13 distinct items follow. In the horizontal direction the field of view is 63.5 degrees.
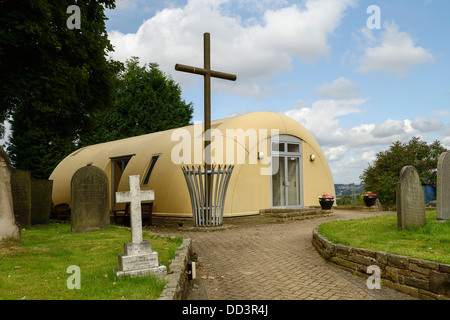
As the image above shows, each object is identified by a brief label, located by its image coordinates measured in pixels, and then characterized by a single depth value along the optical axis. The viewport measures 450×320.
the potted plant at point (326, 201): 15.82
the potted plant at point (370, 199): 17.52
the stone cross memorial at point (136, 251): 5.14
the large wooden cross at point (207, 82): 12.48
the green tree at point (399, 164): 19.47
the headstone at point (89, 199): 10.48
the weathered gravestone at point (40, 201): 13.30
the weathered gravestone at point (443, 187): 8.10
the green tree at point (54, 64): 9.75
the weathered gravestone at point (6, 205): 7.04
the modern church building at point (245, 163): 14.12
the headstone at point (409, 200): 7.68
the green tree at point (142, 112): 29.36
